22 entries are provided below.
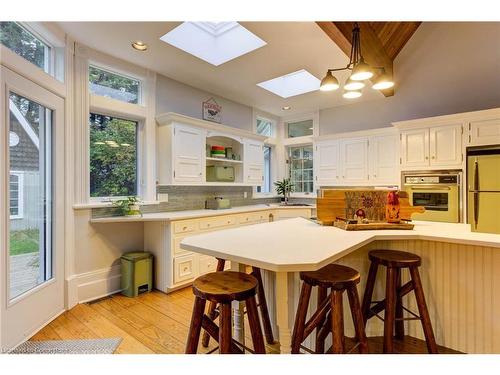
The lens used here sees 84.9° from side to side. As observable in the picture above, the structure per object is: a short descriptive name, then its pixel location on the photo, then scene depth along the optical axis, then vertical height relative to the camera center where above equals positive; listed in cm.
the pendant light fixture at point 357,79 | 190 +81
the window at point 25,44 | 209 +119
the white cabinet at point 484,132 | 305 +63
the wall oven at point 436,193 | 327 -8
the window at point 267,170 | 549 +34
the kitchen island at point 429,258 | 151 -50
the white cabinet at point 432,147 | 332 +51
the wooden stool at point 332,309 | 147 -68
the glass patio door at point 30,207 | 198 -17
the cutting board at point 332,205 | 213 -14
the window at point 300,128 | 528 +115
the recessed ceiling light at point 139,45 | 269 +142
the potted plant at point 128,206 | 301 -22
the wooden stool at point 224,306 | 132 -61
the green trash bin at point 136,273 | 295 -96
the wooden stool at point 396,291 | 183 -72
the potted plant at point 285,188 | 533 -3
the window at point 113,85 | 298 +116
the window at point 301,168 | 533 +38
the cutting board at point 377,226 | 194 -28
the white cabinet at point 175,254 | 301 -76
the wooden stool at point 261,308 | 191 -86
